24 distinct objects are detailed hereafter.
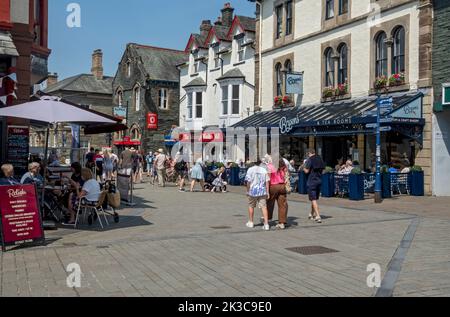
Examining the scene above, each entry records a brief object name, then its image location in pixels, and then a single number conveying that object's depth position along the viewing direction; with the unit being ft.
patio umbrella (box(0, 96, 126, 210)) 32.12
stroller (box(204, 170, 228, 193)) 71.20
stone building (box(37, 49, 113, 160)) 171.42
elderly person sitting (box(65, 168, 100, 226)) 36.63
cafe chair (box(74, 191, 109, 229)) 36.78
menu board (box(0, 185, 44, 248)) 27.91
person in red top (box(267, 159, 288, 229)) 36.76
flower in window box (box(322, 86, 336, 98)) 77.97
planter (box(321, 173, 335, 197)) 61.57
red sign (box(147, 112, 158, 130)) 132.46
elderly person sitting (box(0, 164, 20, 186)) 31.00
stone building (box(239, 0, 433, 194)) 61.46
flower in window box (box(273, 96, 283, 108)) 90.17
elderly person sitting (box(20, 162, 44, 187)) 34.53
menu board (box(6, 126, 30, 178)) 45.62
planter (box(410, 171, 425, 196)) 60.44
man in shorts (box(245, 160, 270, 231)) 35.88
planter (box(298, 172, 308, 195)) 66.85
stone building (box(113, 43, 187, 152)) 134.10
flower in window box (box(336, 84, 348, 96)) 75.31
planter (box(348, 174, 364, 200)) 57.52
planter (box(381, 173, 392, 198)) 58.54
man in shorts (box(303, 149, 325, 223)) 39.40
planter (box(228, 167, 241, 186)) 83.30
